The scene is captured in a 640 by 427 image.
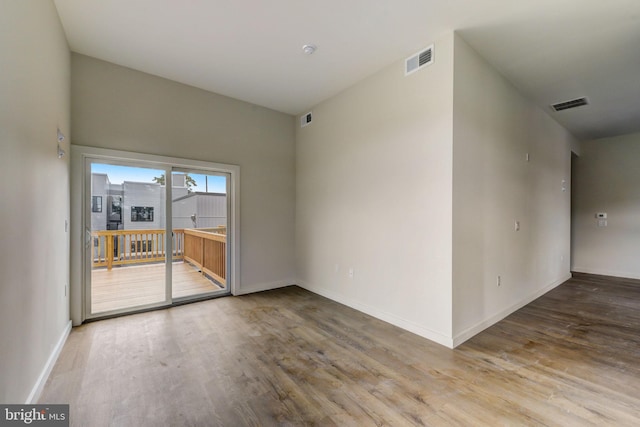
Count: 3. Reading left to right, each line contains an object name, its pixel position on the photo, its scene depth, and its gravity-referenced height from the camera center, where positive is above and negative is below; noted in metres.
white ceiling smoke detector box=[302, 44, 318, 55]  2.98 +1.82
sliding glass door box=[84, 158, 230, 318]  3.38 -0.27
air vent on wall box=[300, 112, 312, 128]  4.73 +1.65
